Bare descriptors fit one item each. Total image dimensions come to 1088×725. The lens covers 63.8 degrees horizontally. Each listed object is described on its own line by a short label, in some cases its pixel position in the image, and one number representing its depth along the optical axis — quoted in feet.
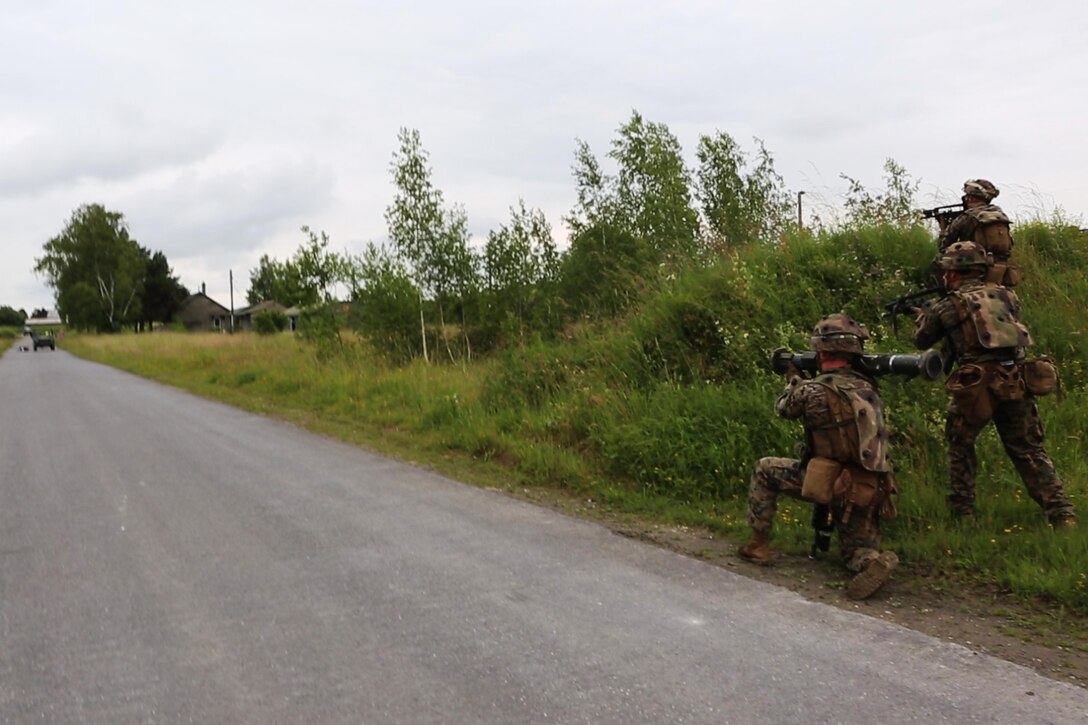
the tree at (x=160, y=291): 289.53
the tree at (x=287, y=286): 71.61
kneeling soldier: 16.24
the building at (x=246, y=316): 310.45
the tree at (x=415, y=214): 63.98
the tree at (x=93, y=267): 259.80
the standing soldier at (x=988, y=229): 19.44
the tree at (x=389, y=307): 65.31
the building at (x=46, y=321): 526.16
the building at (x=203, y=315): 335.06
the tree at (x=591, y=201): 57.93
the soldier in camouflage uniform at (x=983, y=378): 17.75
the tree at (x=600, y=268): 44.91
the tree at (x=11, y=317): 518.99
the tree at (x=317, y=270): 71.46
